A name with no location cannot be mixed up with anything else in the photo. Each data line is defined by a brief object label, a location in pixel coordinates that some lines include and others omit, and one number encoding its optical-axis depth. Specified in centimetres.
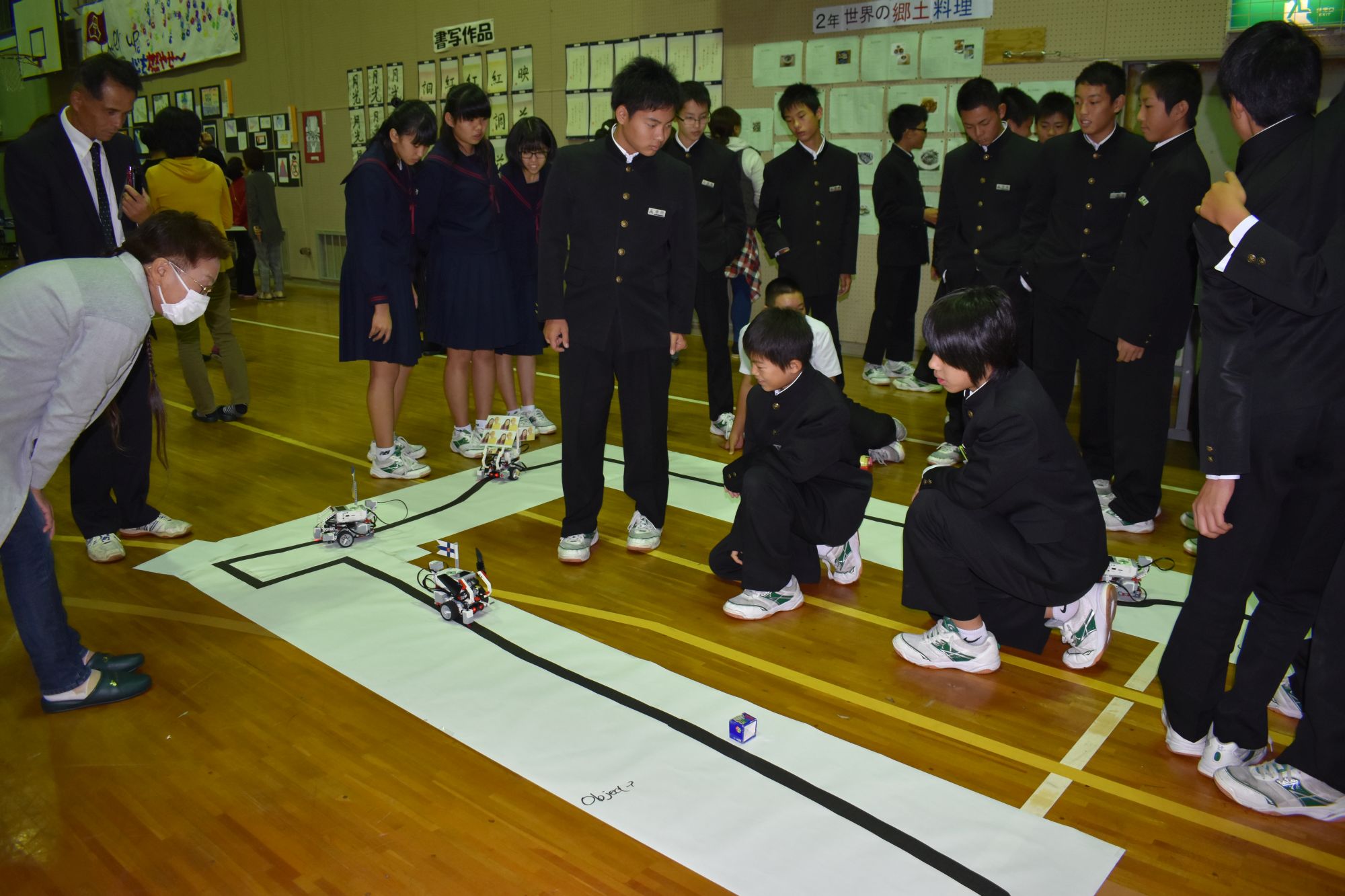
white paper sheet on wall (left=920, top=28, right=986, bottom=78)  627
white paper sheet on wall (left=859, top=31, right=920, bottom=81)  655
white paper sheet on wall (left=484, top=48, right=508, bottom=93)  905
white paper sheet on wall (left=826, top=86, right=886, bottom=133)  684
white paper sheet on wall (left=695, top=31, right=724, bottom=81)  755
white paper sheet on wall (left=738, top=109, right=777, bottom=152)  740
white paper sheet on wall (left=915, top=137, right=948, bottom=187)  658
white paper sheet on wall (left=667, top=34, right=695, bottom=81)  769
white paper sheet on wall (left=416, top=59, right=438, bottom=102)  972
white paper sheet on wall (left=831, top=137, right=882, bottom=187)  692
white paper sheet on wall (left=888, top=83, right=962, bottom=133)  648
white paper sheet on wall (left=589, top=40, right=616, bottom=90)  821
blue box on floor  228
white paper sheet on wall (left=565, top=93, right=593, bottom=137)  849
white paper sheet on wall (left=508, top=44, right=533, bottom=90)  886
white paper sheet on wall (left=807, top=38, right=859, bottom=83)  685
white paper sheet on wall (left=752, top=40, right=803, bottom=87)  714
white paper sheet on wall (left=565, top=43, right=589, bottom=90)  840
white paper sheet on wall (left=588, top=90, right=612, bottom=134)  829
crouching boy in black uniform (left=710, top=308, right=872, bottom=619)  294
